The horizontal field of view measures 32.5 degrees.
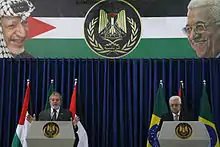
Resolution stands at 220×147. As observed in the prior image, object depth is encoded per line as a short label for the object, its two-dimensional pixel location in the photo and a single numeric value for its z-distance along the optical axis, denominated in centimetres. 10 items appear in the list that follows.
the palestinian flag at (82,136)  543
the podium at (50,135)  351
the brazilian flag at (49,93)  576
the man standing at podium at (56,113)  473
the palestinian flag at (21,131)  553
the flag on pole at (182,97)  542
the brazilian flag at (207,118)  555
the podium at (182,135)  359
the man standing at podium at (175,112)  469
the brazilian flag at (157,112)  557
